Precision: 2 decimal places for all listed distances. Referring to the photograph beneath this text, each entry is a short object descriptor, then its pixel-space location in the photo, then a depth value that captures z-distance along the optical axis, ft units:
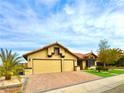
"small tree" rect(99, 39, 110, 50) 70.68
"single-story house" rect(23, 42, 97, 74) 47.64
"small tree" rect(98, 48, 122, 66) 65.15
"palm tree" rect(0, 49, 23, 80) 25.00
